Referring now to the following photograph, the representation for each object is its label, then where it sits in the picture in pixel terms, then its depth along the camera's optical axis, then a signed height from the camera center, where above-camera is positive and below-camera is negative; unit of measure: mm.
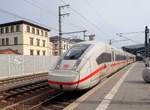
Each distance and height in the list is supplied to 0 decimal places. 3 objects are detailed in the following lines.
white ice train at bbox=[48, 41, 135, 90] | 5466 -538
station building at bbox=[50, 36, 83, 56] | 43391 +4597
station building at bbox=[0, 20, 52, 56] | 30983 +5056
